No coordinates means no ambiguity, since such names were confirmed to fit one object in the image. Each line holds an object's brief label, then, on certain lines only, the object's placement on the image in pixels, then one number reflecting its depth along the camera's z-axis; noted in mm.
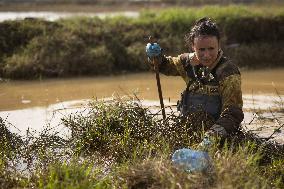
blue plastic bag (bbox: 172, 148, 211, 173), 5506
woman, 6992
